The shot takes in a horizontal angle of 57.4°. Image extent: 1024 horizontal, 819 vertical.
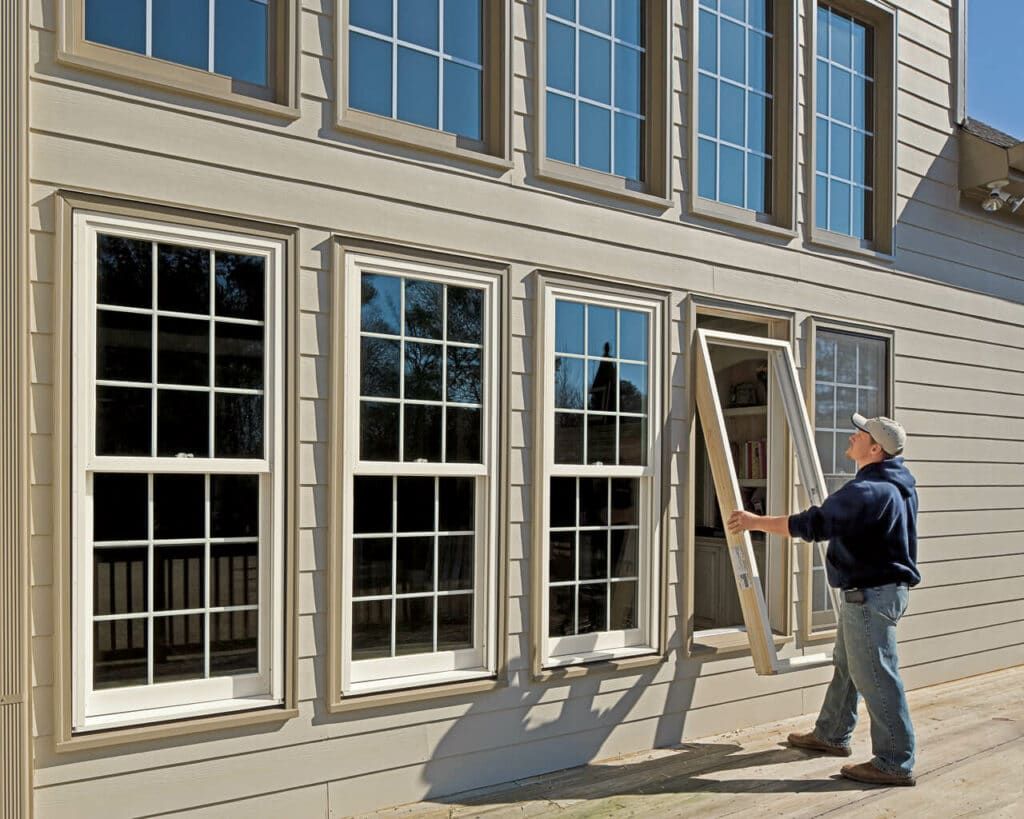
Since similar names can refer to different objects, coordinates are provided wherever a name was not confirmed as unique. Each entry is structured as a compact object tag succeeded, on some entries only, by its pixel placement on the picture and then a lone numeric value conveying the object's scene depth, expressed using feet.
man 14.70
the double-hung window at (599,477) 15.44
